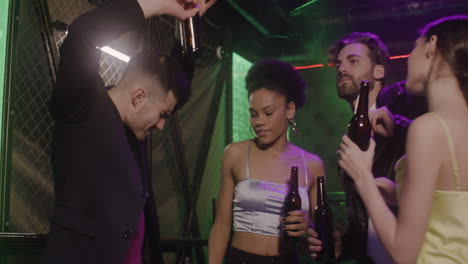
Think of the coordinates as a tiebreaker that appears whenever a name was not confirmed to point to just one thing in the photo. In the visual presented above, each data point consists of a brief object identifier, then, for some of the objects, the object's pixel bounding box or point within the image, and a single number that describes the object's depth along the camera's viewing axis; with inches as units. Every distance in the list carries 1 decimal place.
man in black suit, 53.7
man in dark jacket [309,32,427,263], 69.8
